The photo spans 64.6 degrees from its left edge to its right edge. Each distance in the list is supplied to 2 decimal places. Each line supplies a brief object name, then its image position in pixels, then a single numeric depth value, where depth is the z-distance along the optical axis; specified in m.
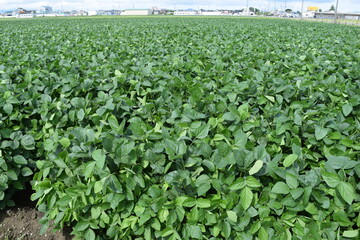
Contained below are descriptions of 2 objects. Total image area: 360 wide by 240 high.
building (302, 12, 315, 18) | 97.31
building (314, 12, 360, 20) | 71.19
